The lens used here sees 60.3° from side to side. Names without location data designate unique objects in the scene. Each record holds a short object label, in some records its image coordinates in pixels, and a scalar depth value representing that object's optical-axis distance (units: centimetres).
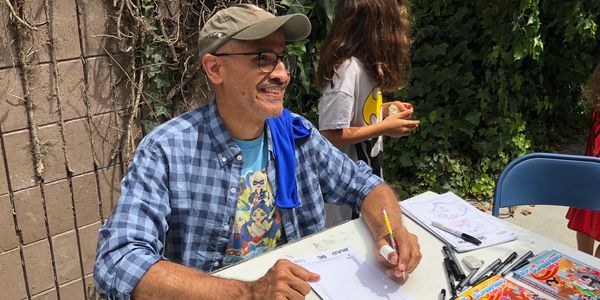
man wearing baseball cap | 154
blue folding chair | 220
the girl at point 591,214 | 274
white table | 159
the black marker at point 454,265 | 160
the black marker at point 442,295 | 151
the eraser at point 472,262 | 164
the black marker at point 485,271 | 158
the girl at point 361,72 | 248
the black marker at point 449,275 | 155
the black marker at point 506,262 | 163
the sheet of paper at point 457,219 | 181
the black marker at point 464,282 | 155
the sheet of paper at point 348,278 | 151
